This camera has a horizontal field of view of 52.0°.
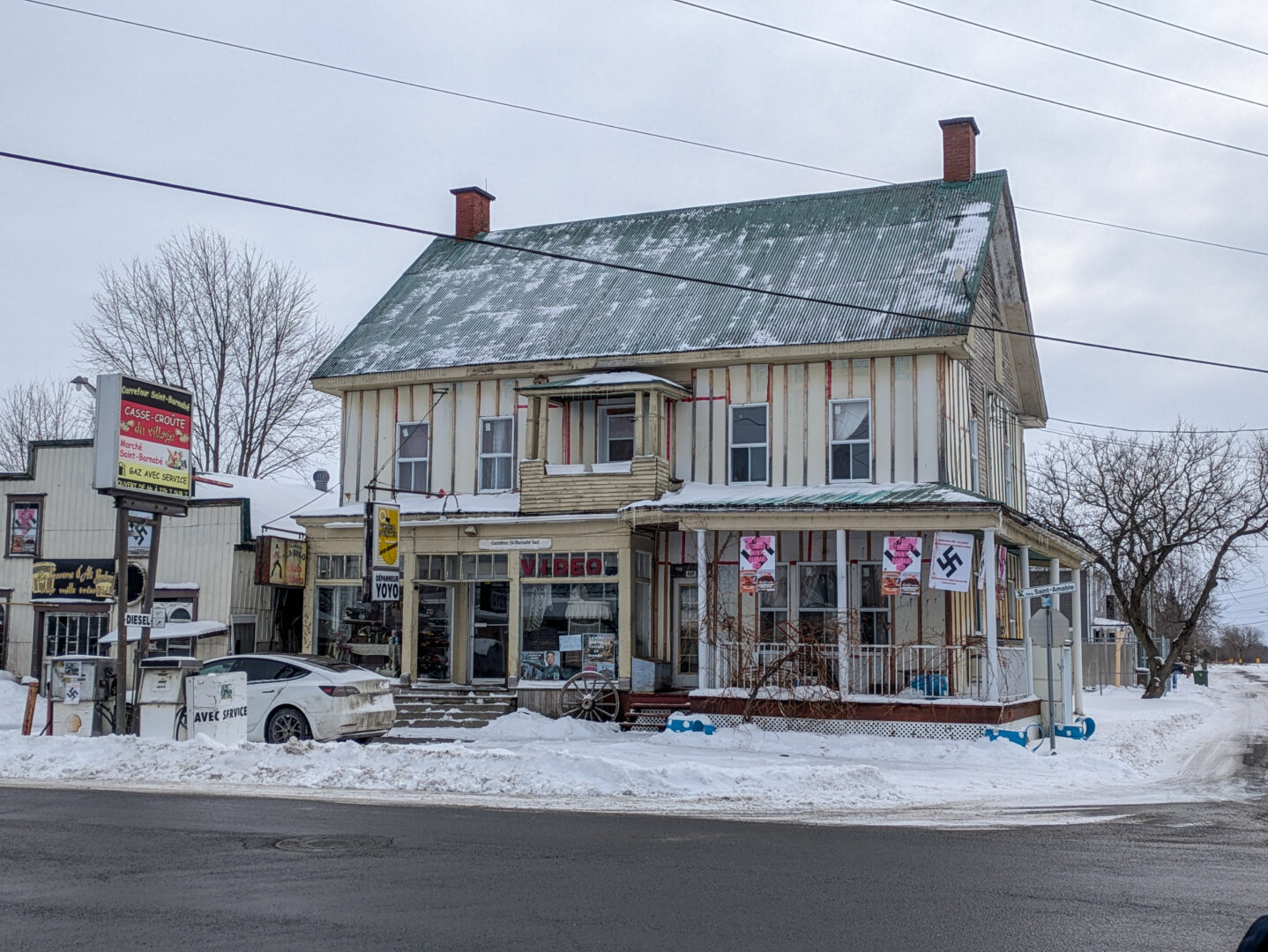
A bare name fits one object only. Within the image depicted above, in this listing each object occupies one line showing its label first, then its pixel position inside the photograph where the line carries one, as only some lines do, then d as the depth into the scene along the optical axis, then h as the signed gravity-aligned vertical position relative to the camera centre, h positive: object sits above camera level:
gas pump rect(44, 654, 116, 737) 18.50 -1.34
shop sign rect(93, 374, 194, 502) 18.59 +2.37
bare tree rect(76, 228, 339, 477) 43.47 +8.42
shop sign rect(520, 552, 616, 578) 23.61 +0.72
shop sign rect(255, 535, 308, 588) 25.20 +0.77
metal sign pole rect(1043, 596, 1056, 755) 18.50 -1.43
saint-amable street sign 18.69 +0.29
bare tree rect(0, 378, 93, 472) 51.91 +6.81
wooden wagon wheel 22.81 -1.68
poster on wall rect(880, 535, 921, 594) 20.84 +0.65
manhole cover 10.20 -1.93
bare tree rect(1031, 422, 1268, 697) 43.78 +3.53
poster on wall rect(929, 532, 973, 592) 20.25 +0.74
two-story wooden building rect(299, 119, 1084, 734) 21.56 +2.66
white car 18.22 -1.36
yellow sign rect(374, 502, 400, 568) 23.77 +1.28
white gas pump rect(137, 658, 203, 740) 17.48 -1.31
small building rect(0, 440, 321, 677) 26.09 +0.61
